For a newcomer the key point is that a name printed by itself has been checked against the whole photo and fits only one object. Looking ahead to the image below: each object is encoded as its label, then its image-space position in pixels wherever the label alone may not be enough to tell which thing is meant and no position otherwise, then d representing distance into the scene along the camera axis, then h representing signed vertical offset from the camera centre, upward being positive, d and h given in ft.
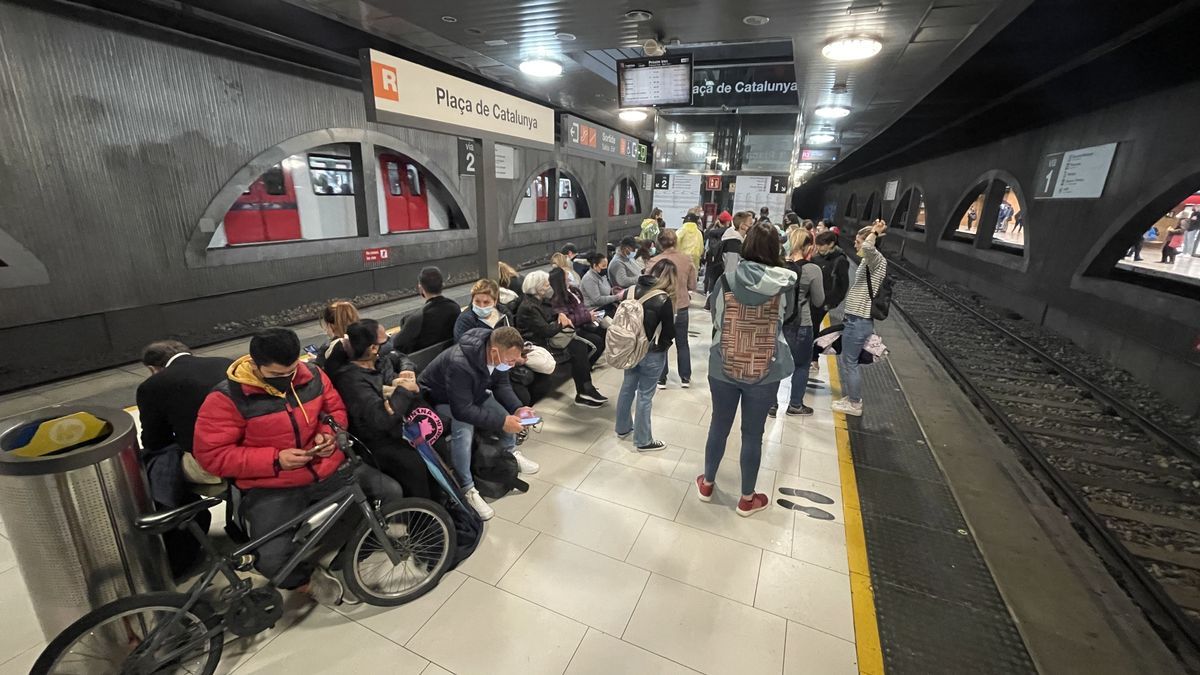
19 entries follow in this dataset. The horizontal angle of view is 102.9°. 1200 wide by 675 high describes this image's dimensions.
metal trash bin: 6.19 -4.26
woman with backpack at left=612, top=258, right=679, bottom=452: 13.04 -3.52
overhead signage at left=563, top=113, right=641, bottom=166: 20.95 +3.06
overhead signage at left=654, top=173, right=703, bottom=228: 56.29 +1.71
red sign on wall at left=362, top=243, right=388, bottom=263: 28.42 -3.36
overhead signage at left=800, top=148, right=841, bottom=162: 89.03 +11.19
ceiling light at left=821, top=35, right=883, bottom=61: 22.71 +7.82
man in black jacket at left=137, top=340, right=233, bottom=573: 8.02 -3.66
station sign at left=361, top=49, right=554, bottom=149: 12.19 +2.82
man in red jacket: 7.04 -3.65
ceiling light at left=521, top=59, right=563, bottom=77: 28.12 +7.99
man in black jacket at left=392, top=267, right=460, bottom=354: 13.41 -3.33
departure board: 24.73 +6.48
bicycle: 6.31 -5.90
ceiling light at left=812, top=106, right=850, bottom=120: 43.89 +9.36
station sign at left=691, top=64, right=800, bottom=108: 35.55 +9.13
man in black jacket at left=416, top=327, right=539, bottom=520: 10.12 -4.02
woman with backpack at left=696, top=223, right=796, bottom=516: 9.82 -2.62
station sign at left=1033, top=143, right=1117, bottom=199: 24.99 +2.74
